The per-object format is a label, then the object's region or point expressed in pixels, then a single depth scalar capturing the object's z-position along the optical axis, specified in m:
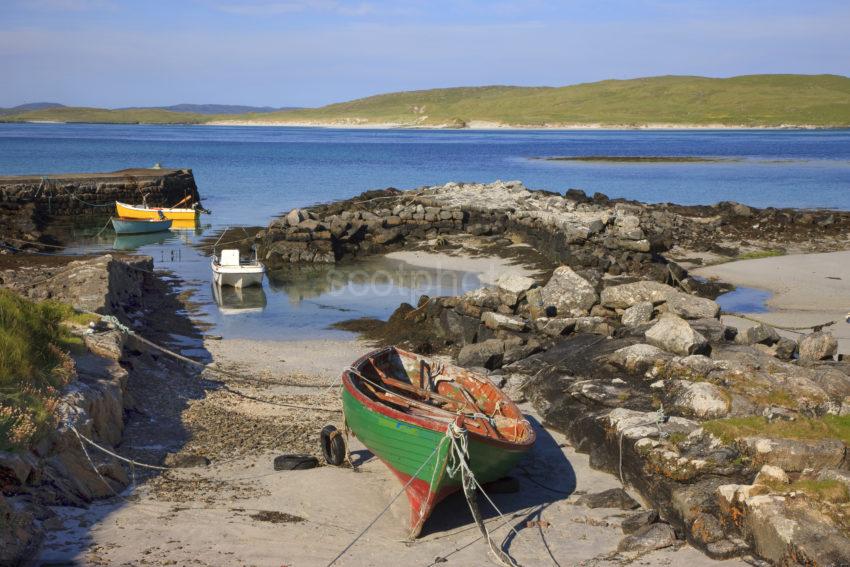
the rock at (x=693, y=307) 16.97
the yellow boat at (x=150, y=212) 38.62
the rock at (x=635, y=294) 17.92
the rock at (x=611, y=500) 9.83
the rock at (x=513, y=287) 18.84
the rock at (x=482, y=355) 15.75
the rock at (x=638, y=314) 16.70
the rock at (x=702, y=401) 11.12
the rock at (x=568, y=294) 18.11
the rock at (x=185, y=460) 10.55
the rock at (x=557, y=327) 16.92
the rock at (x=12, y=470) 8.23
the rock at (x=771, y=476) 8.72
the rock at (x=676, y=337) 13.70
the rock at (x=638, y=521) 9.14
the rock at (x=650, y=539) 8.70
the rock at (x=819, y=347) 14.16
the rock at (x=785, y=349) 14.69
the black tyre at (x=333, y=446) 11.12
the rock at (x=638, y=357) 13.48
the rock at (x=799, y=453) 9.21
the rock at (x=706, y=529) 8.57
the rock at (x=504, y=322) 17.42
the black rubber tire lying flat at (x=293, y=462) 10.80
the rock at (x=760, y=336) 15.30
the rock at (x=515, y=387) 14.33
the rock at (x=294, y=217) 32.62
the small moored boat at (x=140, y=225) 36.03
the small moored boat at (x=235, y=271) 24.30
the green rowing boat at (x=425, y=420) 9.30
